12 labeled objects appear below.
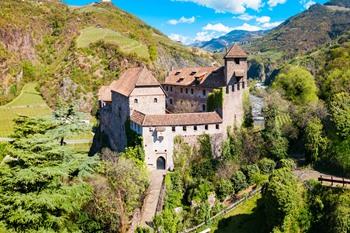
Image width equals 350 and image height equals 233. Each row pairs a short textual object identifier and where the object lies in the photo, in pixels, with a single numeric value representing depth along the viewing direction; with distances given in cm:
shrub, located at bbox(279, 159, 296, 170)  4172
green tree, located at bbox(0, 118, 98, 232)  2648
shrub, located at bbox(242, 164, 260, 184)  4566
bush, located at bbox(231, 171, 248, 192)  4481
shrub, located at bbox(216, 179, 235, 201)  4403
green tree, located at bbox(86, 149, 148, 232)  3534
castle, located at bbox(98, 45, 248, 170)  4644
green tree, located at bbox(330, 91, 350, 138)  4084
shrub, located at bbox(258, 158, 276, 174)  4638
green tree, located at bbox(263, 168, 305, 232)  3236
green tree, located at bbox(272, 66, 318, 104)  6762
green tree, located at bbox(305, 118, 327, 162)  4478
